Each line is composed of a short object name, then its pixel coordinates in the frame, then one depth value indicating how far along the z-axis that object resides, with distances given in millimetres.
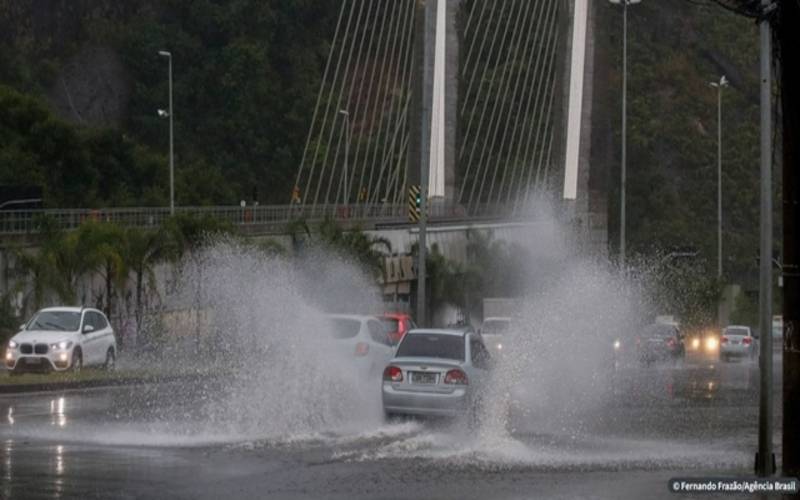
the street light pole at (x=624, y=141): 60156
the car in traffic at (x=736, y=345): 69000
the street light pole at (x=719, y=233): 88662
